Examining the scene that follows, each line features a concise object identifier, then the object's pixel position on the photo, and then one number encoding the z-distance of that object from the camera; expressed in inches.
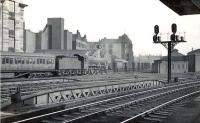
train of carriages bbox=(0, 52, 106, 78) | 1318.9
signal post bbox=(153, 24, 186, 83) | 1347.2
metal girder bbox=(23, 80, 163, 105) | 622.2
